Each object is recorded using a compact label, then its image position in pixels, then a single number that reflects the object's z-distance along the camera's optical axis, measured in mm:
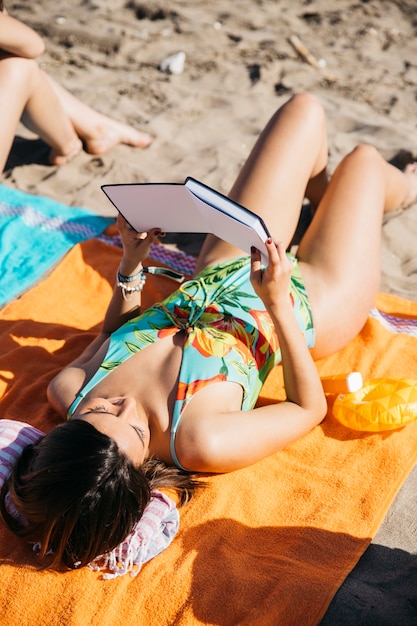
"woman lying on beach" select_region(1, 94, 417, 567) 2129
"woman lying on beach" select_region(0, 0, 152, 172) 3838
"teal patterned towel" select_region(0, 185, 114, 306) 3742
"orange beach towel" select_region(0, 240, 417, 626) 2201
